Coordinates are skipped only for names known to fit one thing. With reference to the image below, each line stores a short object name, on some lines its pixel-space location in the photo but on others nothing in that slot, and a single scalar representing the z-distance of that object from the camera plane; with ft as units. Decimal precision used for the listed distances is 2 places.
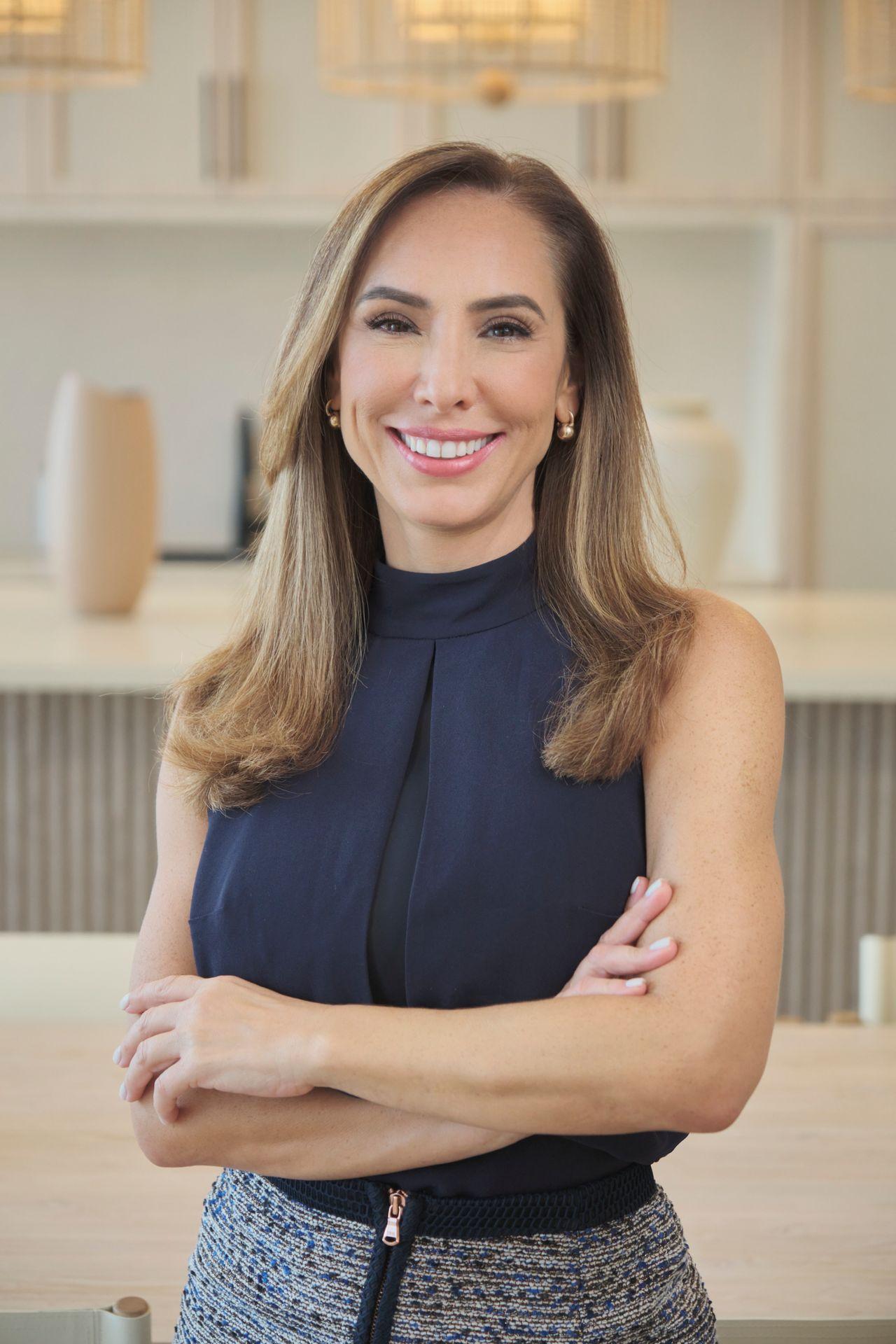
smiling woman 3.10
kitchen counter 7.45
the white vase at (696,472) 9.04
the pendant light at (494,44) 9.55
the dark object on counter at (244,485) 16.10
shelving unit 14.24
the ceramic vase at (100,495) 9.15
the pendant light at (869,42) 10.14
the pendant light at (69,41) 9.45
